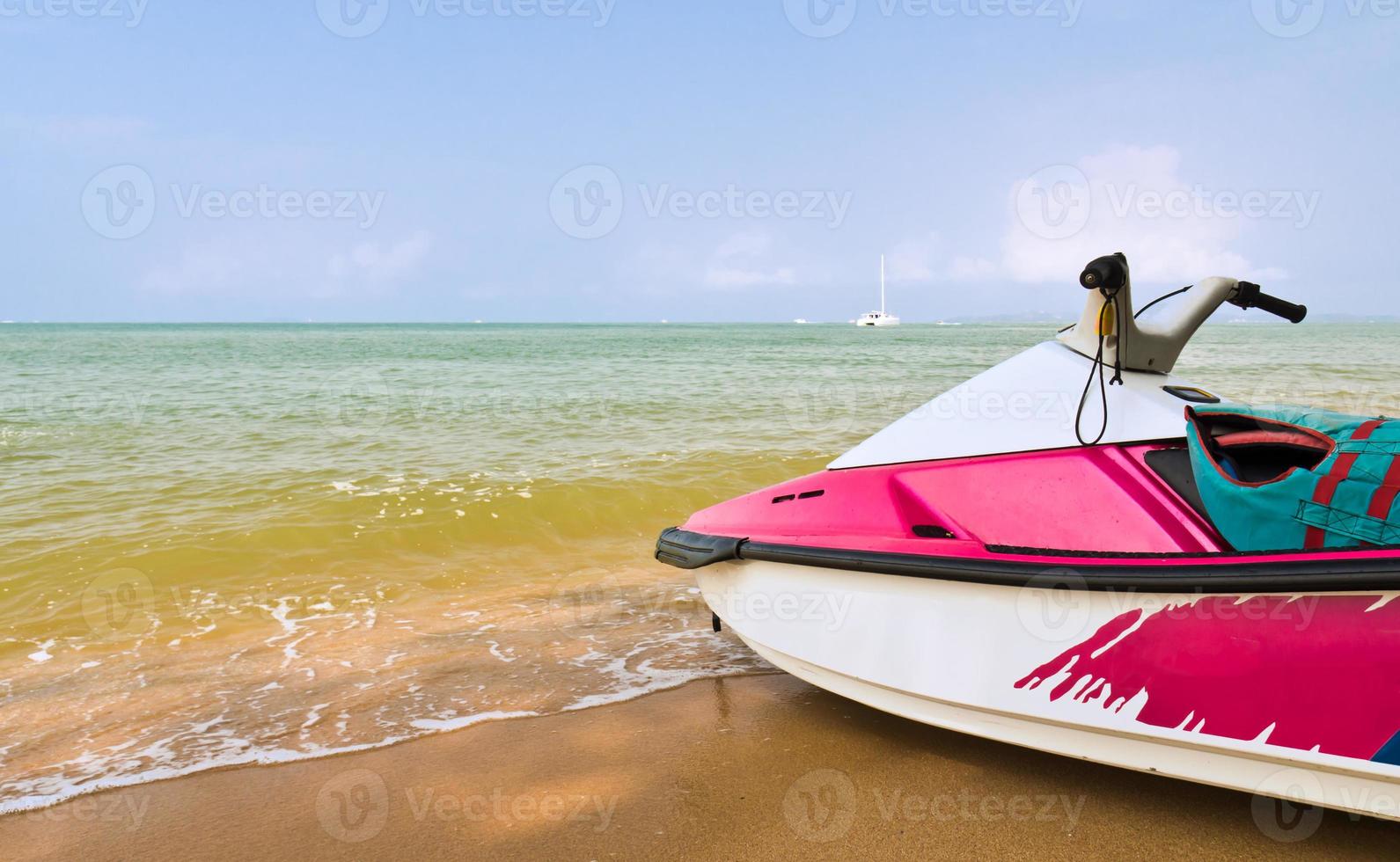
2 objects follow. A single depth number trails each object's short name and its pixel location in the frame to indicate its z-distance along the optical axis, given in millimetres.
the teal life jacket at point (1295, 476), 1846
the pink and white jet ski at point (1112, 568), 1879
